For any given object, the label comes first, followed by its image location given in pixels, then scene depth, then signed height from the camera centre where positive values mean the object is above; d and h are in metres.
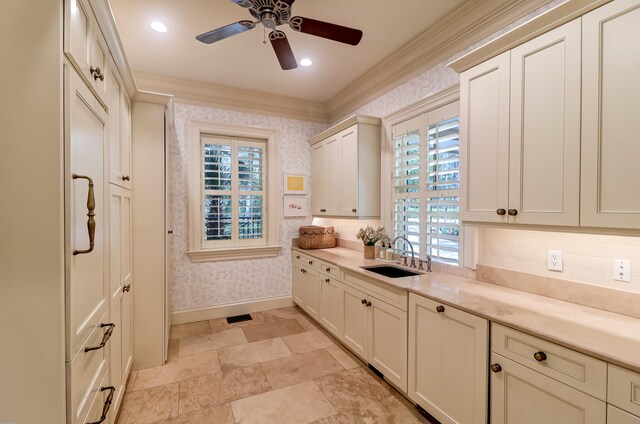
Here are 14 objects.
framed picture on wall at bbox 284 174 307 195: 4.17 +0.35
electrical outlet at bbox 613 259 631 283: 1.48 -0.31
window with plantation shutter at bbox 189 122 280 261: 3.69 +0.20
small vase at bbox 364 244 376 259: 3.16 -0.47
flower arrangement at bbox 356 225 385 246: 3.15 -0.29
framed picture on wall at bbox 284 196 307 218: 4.18 +0.03
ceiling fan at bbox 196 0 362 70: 1.83 +1.23
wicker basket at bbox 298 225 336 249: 3.97 -0.40
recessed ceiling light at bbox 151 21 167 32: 2.44 +1.53
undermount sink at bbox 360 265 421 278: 2.75 -0.59
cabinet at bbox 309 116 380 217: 3.24 +0.48
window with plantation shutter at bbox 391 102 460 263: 2.38 +0.23
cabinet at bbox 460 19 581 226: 1.42 +0.42
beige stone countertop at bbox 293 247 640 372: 1.16 -0.53
